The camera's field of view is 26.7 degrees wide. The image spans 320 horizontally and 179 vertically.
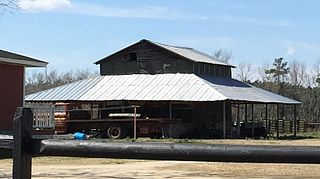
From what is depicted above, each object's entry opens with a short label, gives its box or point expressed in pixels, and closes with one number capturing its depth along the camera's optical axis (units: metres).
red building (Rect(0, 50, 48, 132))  25.41
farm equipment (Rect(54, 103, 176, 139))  40.06
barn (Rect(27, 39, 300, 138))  42.16
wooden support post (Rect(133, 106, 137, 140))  38.88
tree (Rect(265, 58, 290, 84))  80.09
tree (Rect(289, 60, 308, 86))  75.81
